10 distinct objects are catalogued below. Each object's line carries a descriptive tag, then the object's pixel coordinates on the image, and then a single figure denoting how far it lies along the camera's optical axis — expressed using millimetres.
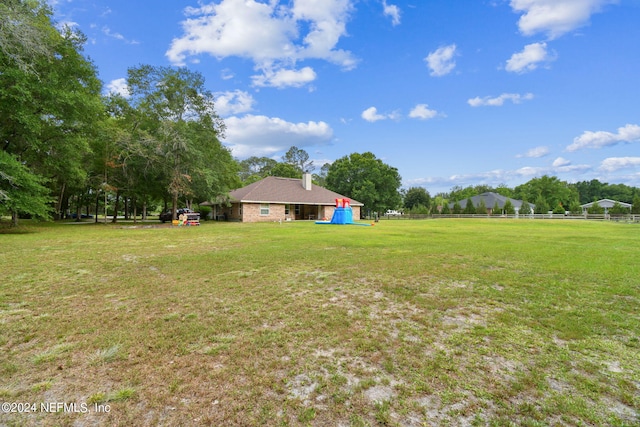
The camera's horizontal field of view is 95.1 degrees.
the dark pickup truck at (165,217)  29375
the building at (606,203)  71381
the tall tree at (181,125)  22062
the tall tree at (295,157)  61312
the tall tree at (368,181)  44812
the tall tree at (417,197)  62500
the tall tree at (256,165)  64750
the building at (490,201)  54259
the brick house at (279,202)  29719
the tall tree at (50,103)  14516
